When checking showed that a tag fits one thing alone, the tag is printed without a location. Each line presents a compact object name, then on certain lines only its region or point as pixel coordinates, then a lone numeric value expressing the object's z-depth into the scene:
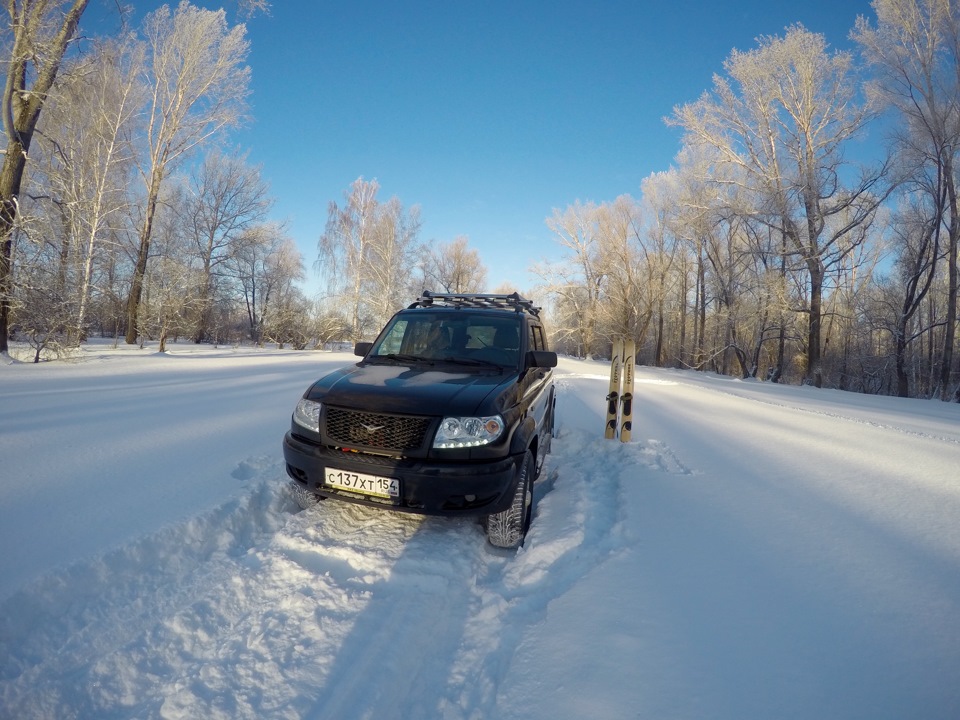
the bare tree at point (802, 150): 15.91
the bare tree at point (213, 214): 25.78
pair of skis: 5.38
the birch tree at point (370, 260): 27.95
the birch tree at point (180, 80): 17.12
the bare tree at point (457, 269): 42.16
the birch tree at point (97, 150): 14.67
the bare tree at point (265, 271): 26.59
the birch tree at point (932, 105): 14.67
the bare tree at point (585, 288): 32.28
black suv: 2.65
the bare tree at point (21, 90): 9.01
